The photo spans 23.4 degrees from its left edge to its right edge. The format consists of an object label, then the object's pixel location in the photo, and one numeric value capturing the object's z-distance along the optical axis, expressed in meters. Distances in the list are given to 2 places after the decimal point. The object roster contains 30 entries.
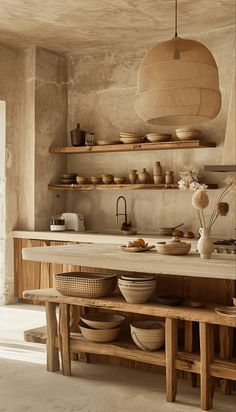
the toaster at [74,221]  7.66
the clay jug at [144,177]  7.26
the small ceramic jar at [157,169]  7.17
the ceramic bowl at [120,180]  7.43
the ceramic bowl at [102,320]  4.24
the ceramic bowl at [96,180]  7.64
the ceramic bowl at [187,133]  6.83
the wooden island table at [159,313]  3.63
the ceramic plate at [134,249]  4.25
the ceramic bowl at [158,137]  7.05
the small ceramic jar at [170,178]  7.02
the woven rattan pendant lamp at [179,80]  3.74
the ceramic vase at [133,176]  7.36
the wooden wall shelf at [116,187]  6.96
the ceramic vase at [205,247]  3.91
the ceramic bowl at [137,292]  3.96
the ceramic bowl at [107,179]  7.53
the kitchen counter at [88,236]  6.71
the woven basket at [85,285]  4.18
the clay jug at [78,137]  7.79
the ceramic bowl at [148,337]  3.96
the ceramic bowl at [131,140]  7.28
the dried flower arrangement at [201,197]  3.96
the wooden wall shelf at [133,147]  6.79
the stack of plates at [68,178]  7.84
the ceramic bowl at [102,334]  4.20
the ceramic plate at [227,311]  3.61
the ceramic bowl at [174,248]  4.05
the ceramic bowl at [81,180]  7.72
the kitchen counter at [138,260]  3.55
